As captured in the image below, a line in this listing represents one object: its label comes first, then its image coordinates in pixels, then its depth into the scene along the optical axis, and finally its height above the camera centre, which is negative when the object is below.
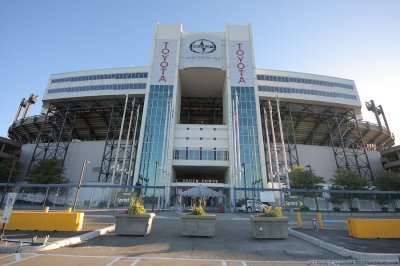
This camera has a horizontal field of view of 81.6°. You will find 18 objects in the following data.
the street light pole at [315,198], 25.73 +2.32
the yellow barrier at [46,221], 10.70 -0.27
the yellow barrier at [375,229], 10.55 -0.35
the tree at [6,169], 49.22 +9.22
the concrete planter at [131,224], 10.23 -0.32
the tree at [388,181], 43.51 +7.24
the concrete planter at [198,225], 10.30 -0.31
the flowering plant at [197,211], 10.62 +0.29
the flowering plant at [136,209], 10.52 +0.34
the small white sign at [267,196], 31.03 +2.94
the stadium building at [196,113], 46.25 +23.92
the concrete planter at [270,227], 10.17 -0.35
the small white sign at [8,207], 8.41 +0.25
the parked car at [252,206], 30.52 +1.61
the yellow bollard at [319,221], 13.96 -0.09
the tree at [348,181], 41.28 +6.67
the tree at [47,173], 45.19 +7.99
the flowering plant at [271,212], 10.47 +0.30
